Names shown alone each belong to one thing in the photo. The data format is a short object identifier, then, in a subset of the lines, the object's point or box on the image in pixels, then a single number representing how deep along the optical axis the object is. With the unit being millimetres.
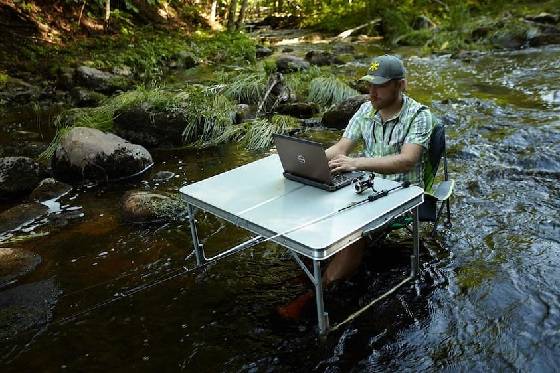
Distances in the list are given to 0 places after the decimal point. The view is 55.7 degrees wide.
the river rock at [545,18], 16375
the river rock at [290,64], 12867
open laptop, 3332
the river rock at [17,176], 6575
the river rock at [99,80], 12391
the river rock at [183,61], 15695
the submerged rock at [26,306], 3850
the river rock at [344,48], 17844
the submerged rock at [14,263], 4568
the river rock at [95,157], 6938
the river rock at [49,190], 6516
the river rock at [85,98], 11349
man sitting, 3686
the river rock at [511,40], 15398
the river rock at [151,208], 5543
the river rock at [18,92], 11711
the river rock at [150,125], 8336
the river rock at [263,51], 17802
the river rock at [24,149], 8273
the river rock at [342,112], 8781
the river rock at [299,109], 9656
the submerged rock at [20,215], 5676
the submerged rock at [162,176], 7011
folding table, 2822
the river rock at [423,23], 19228
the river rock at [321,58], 15508
